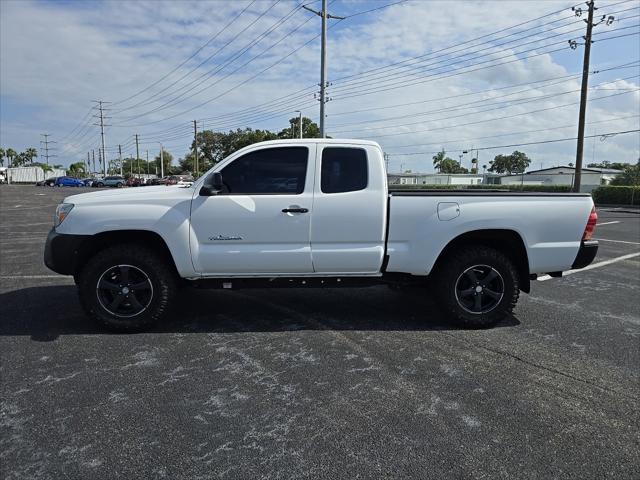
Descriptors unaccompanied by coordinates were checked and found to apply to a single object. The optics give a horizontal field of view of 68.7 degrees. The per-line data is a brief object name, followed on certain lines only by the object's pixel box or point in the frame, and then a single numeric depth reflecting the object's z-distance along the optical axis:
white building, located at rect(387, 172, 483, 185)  58.26
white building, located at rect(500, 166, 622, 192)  63.60
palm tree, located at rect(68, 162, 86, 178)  130.21
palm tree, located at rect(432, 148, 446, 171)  118.88
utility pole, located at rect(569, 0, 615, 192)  28.31
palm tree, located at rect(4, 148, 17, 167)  118.68
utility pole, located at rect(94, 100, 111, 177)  79.04
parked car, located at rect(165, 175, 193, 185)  45.91
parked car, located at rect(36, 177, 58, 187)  66.56
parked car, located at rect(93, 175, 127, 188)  61.78
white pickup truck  4.71
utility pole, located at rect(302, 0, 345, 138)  27.52
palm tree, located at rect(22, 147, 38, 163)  132.12
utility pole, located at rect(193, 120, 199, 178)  73.39
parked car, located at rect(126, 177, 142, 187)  58.38
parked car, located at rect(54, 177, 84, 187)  66.81
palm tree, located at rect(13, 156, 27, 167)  125.81
